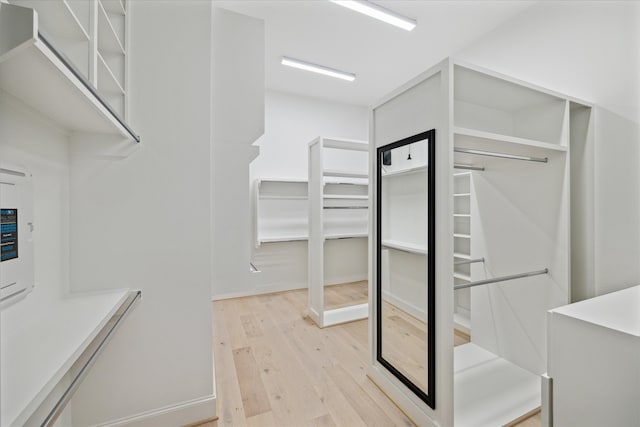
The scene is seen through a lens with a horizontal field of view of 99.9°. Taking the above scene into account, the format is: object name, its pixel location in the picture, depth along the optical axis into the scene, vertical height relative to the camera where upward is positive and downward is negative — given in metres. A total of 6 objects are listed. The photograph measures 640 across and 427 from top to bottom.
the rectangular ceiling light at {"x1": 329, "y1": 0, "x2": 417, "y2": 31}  2.23 +1.73
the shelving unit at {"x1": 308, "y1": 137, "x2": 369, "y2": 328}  2.79 -0.23
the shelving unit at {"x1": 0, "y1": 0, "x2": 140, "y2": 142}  0.46 +0.37
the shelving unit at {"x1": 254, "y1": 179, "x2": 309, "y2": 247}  3.78 +0.02
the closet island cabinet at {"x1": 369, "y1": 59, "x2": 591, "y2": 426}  1.36 -0.16
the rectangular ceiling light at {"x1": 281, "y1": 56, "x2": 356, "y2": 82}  3.18 +1.77
